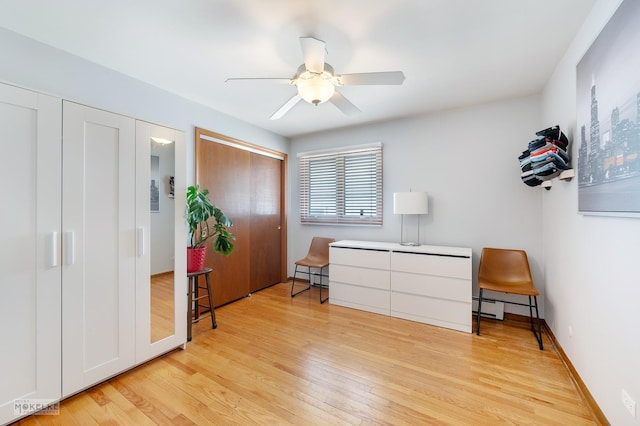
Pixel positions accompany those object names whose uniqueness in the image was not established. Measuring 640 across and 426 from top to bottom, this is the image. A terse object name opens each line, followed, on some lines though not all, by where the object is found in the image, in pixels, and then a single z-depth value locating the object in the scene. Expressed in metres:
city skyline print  1.21
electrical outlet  1.26
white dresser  2.82
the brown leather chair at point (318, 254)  3.92
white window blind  3.88
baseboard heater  2.97
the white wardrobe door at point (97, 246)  1.75
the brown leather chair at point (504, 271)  2.65
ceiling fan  1.77
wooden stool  2.59
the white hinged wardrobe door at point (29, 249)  1.52
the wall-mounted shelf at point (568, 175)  1.89
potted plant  2.53
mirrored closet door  2.11
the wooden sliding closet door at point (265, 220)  4.03
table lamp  3.23
